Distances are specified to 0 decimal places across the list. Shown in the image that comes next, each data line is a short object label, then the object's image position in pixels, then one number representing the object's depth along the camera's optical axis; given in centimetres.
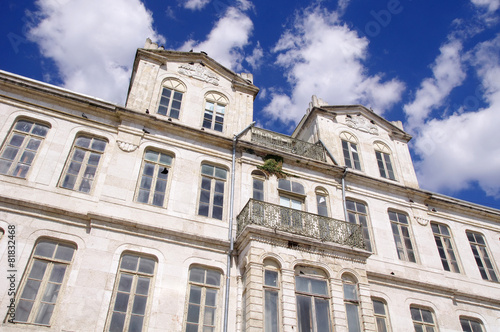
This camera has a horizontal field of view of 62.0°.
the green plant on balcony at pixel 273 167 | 1612
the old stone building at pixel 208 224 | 1162
